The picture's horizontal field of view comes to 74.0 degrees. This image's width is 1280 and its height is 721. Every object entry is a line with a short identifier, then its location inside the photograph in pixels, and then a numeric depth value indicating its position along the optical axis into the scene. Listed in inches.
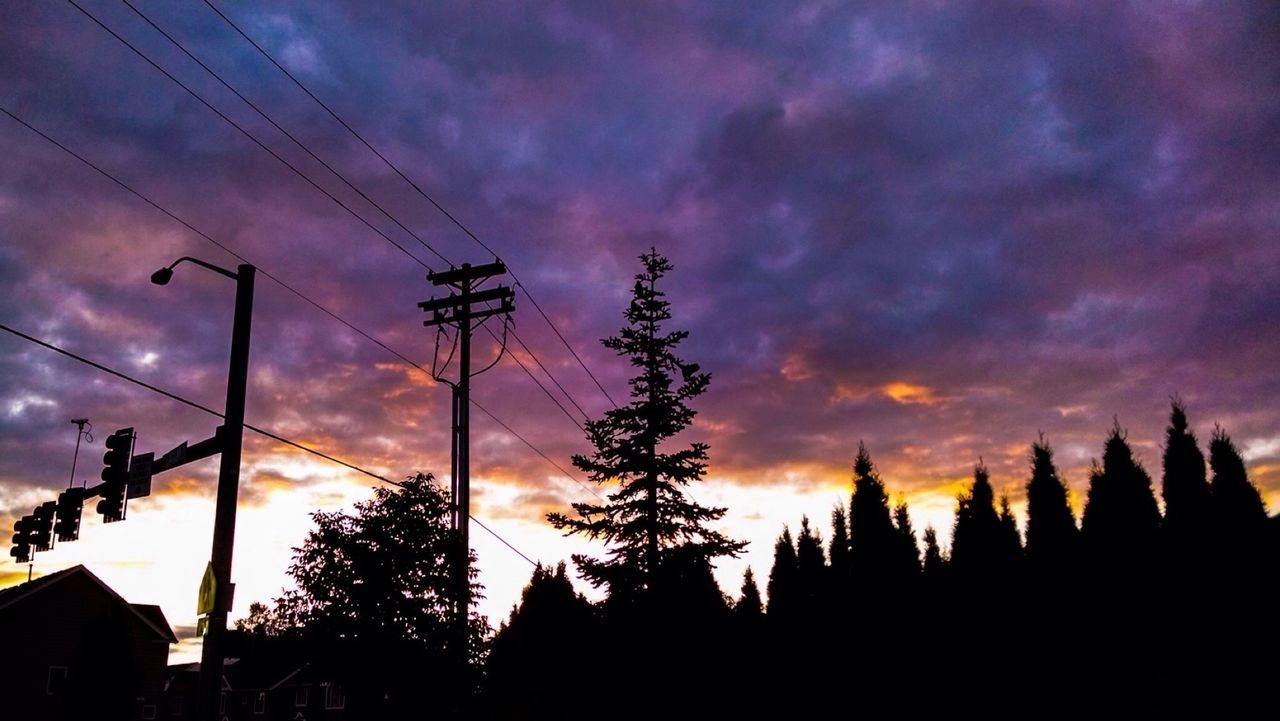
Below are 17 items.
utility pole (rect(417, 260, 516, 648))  856.9
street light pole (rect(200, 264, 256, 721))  502.9
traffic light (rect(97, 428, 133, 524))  633.6
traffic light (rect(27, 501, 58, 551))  691.4
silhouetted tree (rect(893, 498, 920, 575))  1366.9
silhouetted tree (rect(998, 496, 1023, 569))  1257.4
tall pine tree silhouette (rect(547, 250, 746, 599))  1328.7
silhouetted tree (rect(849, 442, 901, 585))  1365.7
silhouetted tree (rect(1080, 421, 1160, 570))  1069.8
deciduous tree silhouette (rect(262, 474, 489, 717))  814.5
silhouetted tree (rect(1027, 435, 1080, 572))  1157.1
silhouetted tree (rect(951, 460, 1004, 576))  1270.9
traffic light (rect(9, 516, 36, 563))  692.7
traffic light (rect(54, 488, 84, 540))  685.9
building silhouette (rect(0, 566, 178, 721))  1445.6
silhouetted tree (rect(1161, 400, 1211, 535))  1012.5
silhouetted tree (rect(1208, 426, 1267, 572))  957.2
